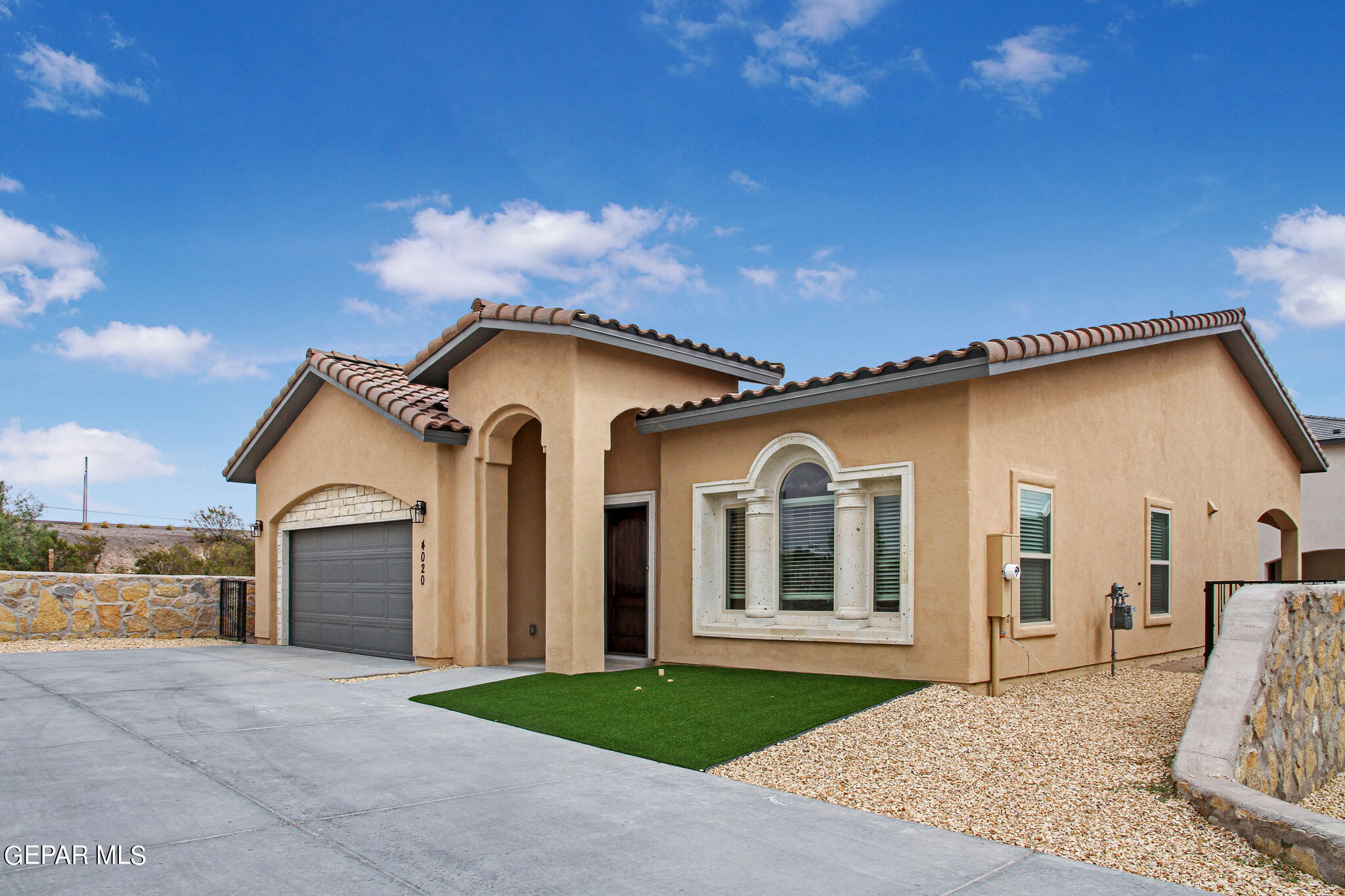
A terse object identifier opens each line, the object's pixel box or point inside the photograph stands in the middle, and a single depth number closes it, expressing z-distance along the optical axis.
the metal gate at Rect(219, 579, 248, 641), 16.98
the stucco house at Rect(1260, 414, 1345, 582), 20.52
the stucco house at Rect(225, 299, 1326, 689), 8.99
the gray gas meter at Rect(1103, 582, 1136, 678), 9.98
